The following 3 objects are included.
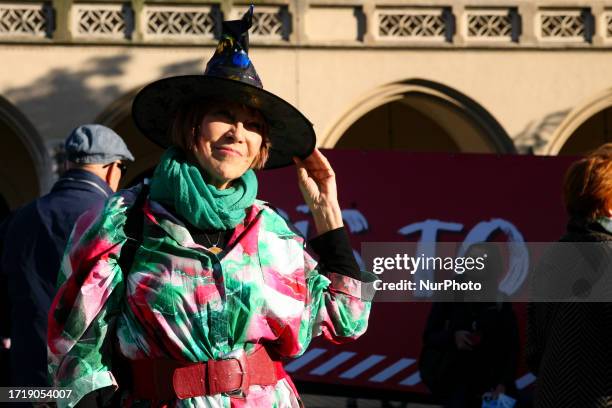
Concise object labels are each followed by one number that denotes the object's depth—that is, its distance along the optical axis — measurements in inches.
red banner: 392.5
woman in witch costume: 128.3
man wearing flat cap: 203.9
